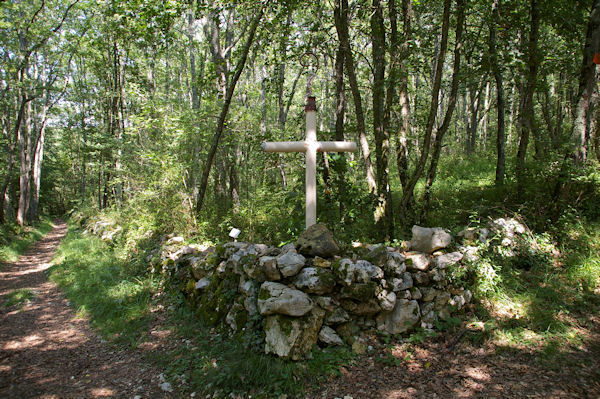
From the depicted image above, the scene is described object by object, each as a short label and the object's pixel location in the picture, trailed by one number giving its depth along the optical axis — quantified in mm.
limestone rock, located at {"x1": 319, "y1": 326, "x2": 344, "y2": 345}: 3470
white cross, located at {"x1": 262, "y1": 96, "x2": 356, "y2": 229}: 4352
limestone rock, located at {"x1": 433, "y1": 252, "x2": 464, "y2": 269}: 3936
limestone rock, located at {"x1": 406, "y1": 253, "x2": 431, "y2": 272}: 3856
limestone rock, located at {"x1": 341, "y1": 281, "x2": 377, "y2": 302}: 3553
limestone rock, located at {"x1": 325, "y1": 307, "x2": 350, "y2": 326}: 3562
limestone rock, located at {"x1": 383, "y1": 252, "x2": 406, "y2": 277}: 3791
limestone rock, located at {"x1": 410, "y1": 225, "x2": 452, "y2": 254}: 4176
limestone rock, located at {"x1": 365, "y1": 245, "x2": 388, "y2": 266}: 3816
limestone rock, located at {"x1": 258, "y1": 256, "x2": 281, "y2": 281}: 3729
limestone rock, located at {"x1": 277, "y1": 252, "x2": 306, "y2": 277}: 3662
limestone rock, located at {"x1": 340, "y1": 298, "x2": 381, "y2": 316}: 3629
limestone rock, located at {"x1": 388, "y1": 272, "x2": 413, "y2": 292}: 3729
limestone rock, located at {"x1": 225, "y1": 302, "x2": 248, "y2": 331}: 3873
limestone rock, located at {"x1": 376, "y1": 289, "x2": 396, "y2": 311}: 3607
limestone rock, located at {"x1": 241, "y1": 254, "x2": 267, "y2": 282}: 3865
